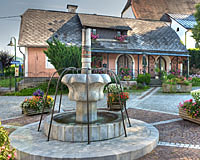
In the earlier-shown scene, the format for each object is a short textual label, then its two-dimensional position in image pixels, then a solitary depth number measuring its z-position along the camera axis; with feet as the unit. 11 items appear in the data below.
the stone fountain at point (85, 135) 12.12
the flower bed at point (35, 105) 24.59
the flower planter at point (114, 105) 26.68
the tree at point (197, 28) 68.33
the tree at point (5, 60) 80.24
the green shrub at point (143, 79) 58.29
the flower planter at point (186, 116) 19.72
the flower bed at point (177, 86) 48.14
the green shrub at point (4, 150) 9.37
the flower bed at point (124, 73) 58.79
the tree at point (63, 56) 44.55
